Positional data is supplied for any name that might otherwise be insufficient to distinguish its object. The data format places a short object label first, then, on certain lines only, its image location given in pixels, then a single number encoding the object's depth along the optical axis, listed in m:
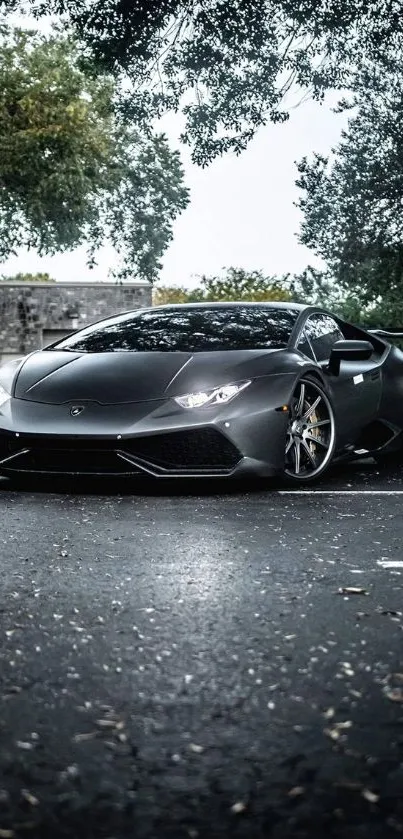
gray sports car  7.14
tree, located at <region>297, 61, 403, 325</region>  27.95
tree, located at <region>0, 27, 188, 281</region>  28.86
